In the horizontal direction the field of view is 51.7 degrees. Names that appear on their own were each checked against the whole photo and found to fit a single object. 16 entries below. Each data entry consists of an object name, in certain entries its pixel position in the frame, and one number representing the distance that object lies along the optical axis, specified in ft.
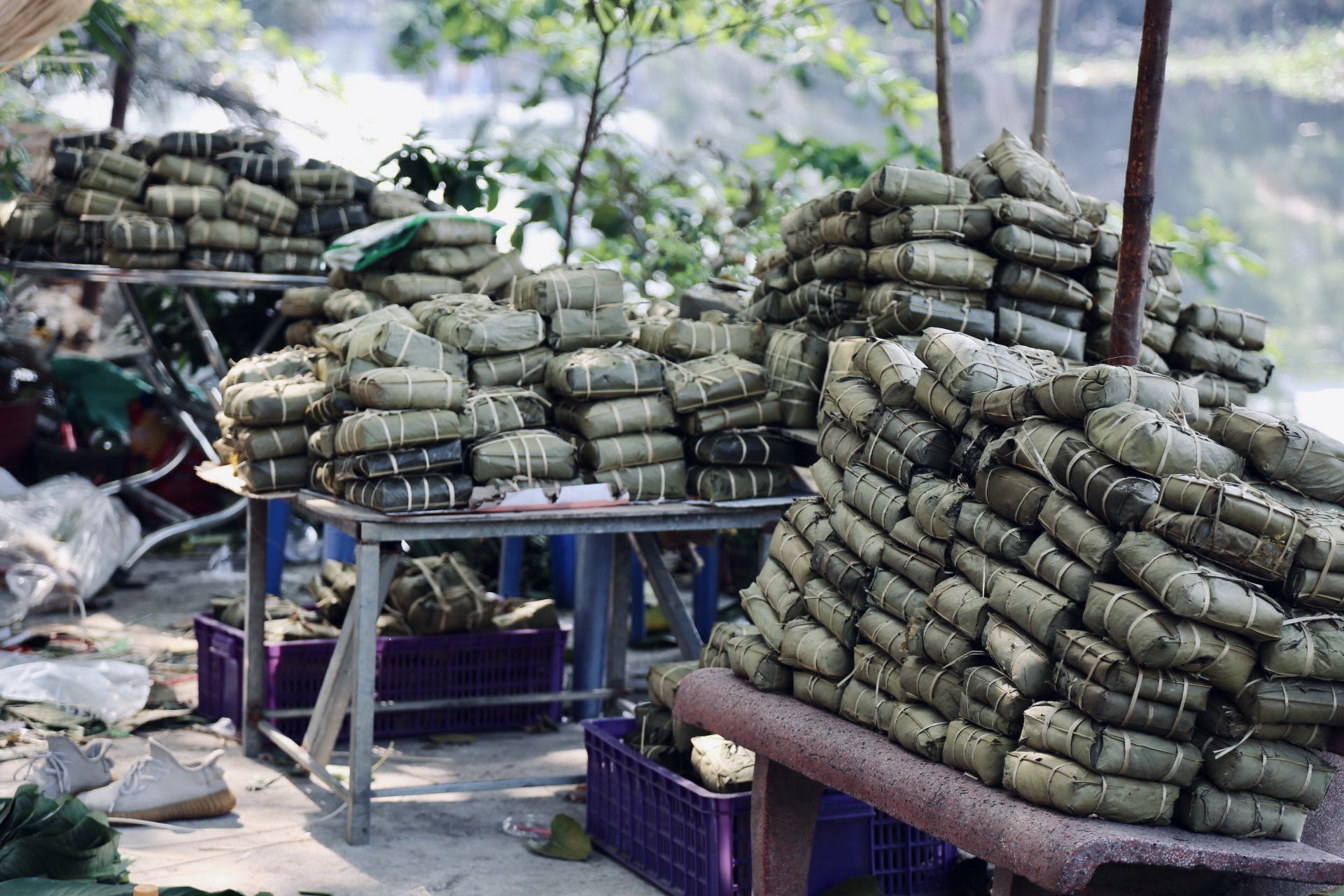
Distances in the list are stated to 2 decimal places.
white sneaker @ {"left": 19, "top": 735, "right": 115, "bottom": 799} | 14.89
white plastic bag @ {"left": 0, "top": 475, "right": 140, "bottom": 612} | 23.34
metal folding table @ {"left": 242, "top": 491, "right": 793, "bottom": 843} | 14.85
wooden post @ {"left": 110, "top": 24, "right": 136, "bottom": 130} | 34.78
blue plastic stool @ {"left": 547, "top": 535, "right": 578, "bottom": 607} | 26.08
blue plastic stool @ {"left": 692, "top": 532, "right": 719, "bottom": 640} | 23.21
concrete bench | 9.27
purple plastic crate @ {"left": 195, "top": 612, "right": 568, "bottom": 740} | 18.54
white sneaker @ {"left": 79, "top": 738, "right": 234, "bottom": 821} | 15.15
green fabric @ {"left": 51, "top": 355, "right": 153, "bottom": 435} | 30.17
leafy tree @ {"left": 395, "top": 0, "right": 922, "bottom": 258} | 28.66
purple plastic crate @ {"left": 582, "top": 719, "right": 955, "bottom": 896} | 13.19
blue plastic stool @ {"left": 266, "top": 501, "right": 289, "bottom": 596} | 23.04
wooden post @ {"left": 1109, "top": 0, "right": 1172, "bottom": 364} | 12.44
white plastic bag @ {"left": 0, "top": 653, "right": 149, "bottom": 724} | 18.58
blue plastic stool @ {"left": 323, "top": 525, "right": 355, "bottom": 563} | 22.15
